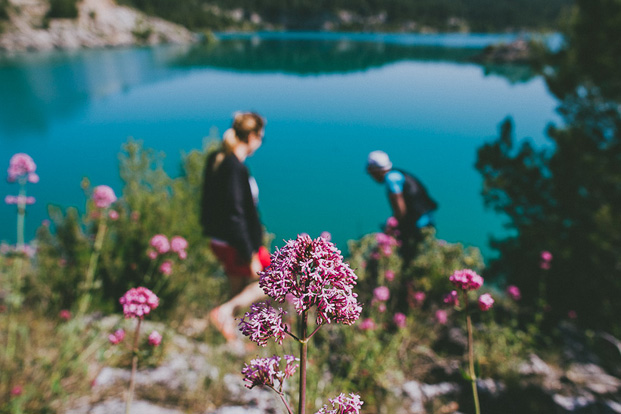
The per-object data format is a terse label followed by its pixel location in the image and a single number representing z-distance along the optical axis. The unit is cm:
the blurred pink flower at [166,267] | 266
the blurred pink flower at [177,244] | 260
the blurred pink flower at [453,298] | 130
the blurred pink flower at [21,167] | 262
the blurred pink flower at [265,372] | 81
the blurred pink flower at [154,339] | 149
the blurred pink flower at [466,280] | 125
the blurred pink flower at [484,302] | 130
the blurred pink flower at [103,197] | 271
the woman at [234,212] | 319
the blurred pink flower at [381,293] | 297
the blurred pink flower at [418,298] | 329
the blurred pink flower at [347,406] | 80
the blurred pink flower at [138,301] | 133
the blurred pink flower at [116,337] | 145
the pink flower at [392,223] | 350
